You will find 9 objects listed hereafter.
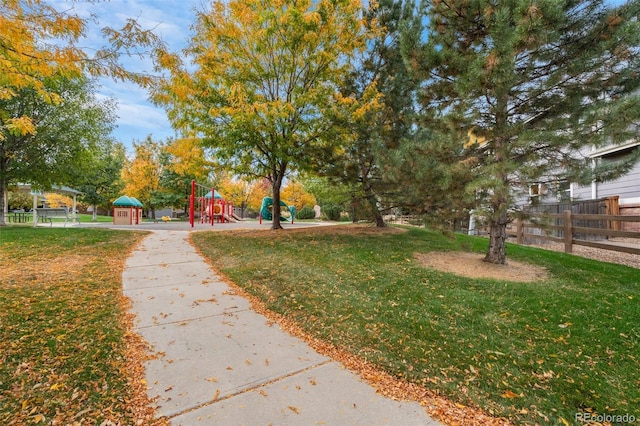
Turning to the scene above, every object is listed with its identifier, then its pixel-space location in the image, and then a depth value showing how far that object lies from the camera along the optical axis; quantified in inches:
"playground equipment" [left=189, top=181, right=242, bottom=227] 735.1
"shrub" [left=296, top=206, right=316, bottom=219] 1210.0
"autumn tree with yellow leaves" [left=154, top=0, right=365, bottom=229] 302.8
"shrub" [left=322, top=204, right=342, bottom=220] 1067.9
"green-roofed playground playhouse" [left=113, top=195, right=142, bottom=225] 627.8
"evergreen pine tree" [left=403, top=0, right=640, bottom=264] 156.6
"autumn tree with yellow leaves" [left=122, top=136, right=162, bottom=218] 890.7
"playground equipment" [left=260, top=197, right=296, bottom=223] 908.0
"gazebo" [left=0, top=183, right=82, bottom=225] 511.4
